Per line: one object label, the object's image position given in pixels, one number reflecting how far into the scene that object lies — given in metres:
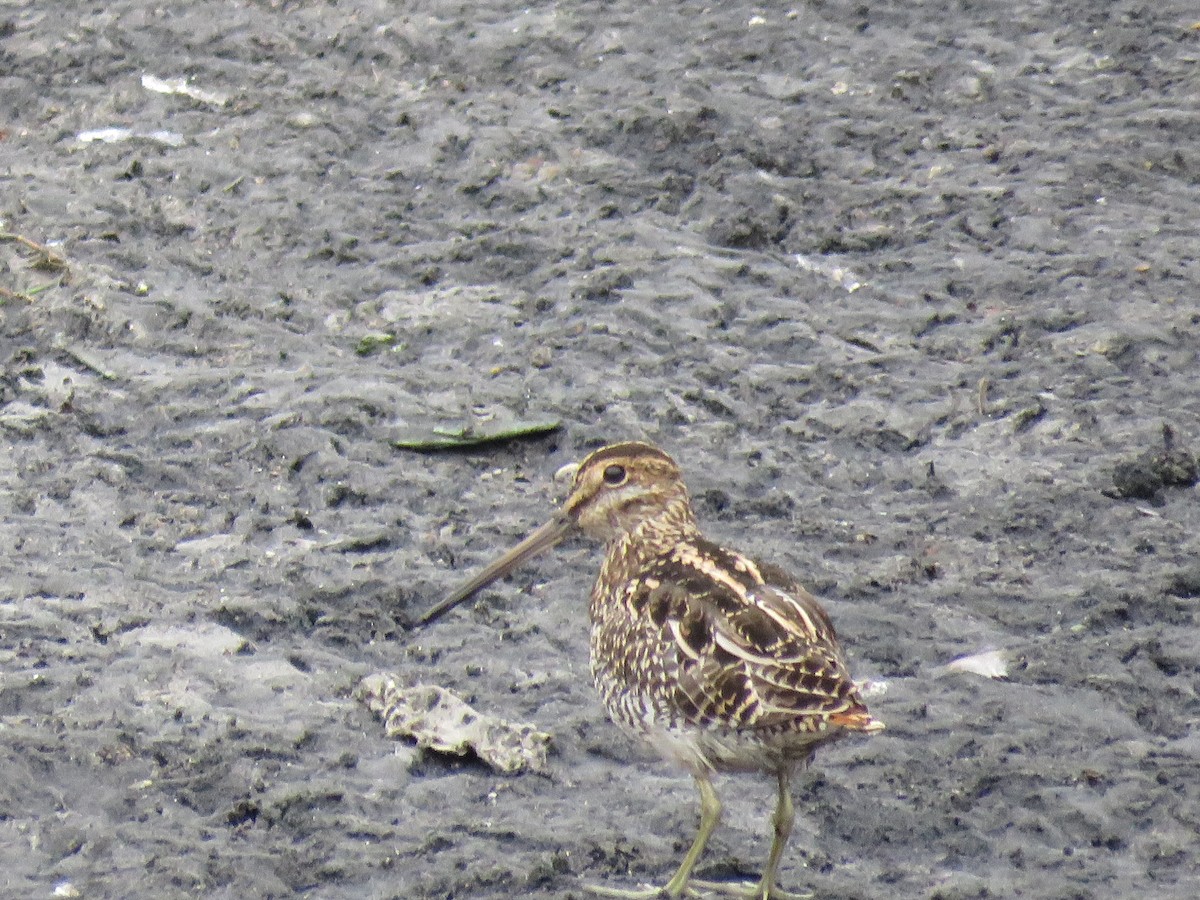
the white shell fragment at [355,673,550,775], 9.43
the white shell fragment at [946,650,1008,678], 10.15
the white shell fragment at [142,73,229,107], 15.94
